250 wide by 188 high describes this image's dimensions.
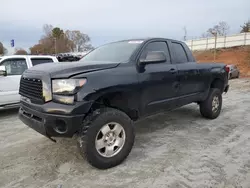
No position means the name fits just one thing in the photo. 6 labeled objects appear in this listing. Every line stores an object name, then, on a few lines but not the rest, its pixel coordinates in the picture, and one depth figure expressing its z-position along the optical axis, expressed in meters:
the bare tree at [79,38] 78.93
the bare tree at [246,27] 40.91
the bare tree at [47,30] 77.96
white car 5.86
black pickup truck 2.79
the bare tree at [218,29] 46.44
